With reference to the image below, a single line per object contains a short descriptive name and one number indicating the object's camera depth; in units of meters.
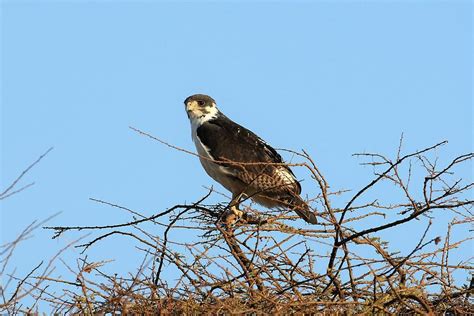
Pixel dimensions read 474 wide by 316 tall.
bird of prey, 16.95
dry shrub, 10.91
